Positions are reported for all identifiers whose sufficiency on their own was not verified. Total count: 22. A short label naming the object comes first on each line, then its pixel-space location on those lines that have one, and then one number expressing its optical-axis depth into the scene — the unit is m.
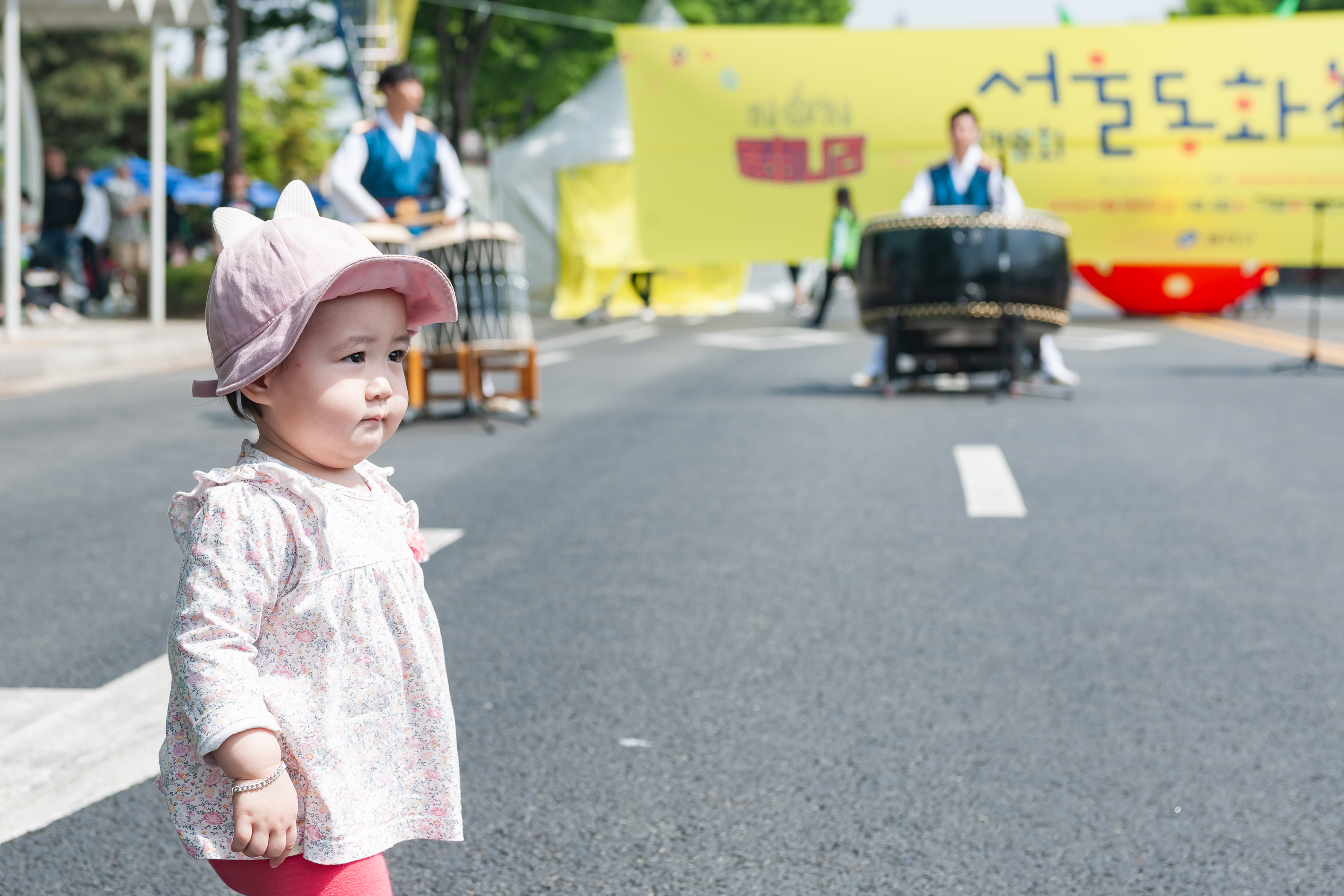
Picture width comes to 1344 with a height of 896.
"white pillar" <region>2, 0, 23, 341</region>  14.09
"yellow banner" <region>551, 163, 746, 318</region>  26.44
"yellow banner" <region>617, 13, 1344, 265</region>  21.38
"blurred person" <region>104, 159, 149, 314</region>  22.34
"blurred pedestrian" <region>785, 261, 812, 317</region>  25.39
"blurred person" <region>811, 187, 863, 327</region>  20.59
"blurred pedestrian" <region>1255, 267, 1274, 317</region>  27.31
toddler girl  1.89
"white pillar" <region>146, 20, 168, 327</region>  16.78
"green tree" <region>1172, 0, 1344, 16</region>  57.88
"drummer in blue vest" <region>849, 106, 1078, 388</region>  11.73
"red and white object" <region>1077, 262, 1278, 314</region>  23.14
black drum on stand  11.41
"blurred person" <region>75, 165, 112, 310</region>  22.00
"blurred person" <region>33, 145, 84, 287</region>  19.38
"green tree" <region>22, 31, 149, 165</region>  53.56
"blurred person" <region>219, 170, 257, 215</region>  19.55
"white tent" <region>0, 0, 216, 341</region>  16.56
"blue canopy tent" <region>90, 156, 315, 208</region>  36.50
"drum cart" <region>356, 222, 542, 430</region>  9.70
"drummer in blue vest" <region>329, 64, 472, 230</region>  9.31
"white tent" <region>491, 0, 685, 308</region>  26.17
